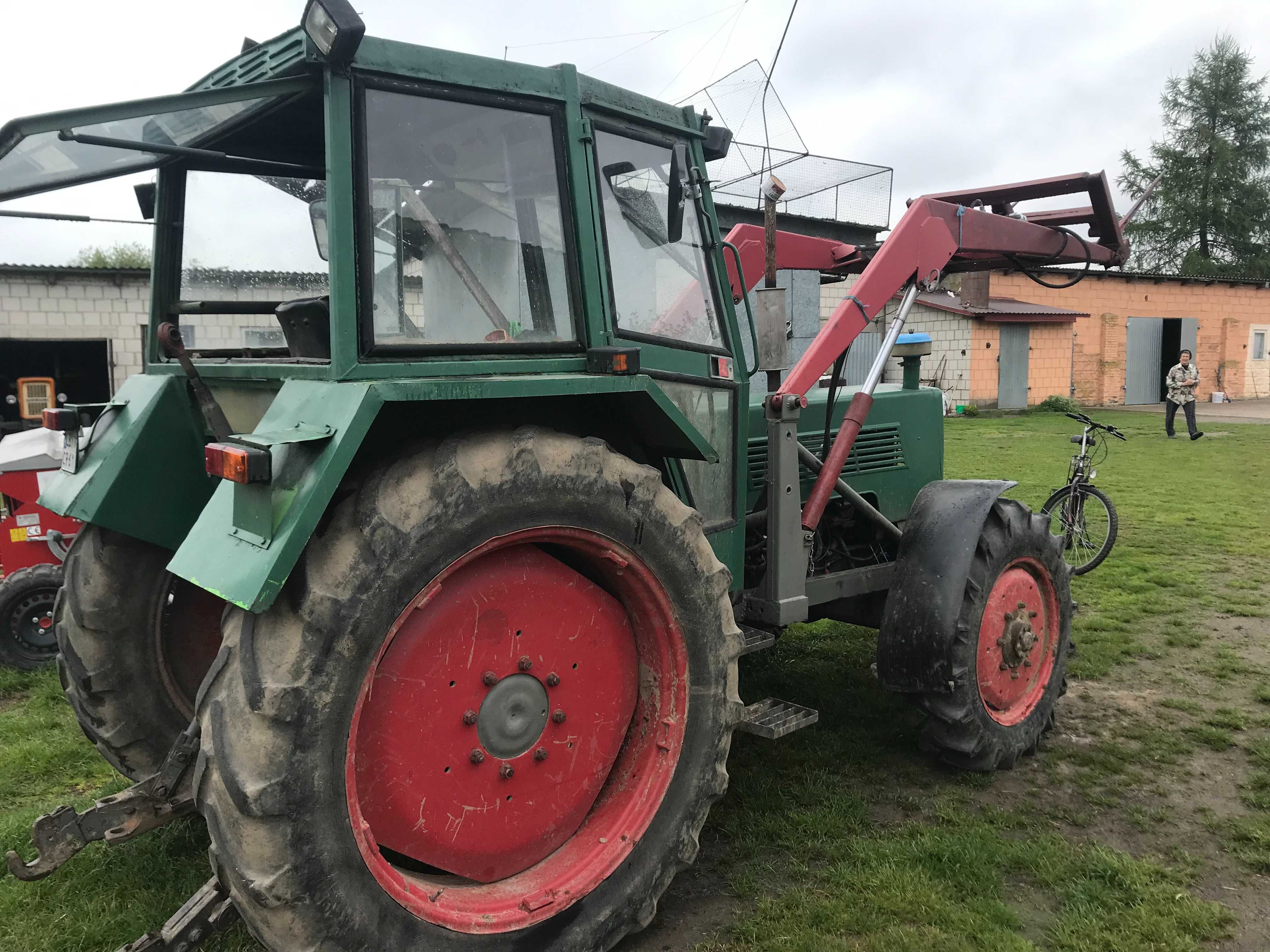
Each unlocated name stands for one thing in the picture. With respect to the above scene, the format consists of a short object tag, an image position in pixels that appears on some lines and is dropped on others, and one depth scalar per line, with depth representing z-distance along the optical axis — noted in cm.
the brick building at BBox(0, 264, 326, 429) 1406
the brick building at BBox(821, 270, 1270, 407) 2356
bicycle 748
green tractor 209
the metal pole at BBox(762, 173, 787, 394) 317
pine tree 3891
